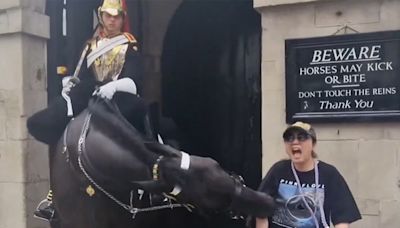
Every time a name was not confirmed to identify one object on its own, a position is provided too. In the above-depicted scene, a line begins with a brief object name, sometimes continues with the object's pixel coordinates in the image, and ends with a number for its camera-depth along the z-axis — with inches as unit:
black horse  95.2
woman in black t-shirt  121.7
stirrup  145.8
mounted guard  130.8
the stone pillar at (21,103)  206.4
